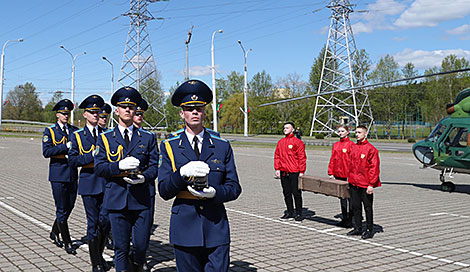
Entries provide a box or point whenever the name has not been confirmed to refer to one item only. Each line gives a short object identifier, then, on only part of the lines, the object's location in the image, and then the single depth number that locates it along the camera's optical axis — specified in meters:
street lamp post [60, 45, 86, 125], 57.08
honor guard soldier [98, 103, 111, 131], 6.68
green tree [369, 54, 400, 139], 53.88
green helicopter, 13.64
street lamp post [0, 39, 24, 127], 54.78
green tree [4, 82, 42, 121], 89.69
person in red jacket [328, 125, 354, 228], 8.64
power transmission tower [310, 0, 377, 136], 44.16
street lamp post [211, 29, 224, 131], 43.34
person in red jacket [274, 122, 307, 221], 9.09
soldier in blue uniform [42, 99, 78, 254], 6.70
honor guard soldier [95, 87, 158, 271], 4.69
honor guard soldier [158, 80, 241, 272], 3.36
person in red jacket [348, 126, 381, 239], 7.73
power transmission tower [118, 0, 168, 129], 49.88
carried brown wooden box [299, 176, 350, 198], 8.23
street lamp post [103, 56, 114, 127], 63.53
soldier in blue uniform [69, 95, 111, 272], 5.66
